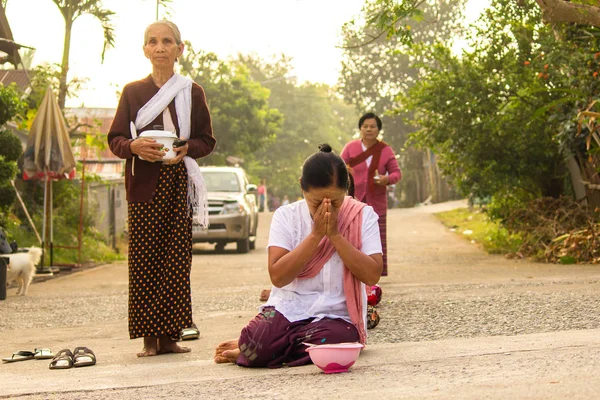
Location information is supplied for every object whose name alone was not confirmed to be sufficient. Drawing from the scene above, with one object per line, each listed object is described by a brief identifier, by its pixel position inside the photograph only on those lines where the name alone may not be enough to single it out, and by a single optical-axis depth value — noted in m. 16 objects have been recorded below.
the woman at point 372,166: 10.45
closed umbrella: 16.14
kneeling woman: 5.48
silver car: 22.31
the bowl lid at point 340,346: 5.12
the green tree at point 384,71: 58.56
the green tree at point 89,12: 20.00
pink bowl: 5.13
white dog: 12.64
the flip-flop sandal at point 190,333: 7.29
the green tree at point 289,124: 79.69
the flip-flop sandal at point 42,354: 6.97
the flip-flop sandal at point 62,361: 6.31
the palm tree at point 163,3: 19.46
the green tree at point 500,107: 16.62
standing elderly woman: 6.61
